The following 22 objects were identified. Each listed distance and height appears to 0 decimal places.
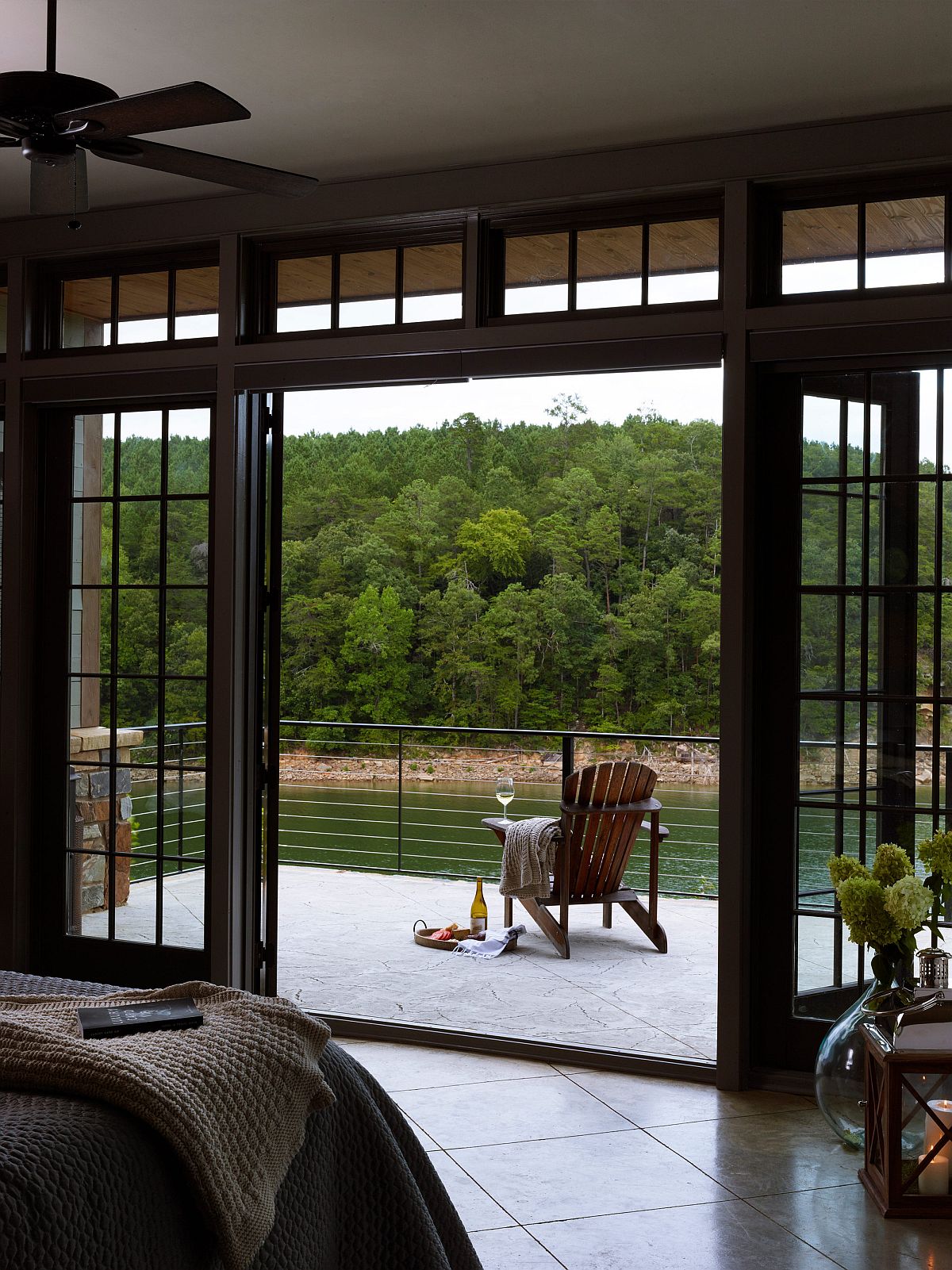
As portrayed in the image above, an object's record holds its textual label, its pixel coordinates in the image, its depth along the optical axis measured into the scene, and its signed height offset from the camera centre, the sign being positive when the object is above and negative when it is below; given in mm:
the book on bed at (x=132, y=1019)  1929 -610
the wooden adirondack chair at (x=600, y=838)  5473 -854
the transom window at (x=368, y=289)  4043 +1232
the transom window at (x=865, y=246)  3502 +1208
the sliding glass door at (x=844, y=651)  3512 +8
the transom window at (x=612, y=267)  3754 +1224
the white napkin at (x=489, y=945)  5578 -1380
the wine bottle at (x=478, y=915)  5832 -1286
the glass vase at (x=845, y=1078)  3127 -1108
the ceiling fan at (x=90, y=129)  2146 +986
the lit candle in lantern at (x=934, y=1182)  2842 -1240
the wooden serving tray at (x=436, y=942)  5703 -1391
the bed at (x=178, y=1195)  1487 -785
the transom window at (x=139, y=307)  4305 +1237
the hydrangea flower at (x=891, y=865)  3104 -545
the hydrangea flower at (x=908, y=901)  2973 -610
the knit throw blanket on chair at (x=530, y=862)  5414 -954
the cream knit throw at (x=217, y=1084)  1676 -645
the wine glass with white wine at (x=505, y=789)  6148 -712
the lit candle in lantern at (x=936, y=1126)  2822 -1100
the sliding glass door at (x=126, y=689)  4328 -160
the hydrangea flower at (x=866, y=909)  3047 -644
